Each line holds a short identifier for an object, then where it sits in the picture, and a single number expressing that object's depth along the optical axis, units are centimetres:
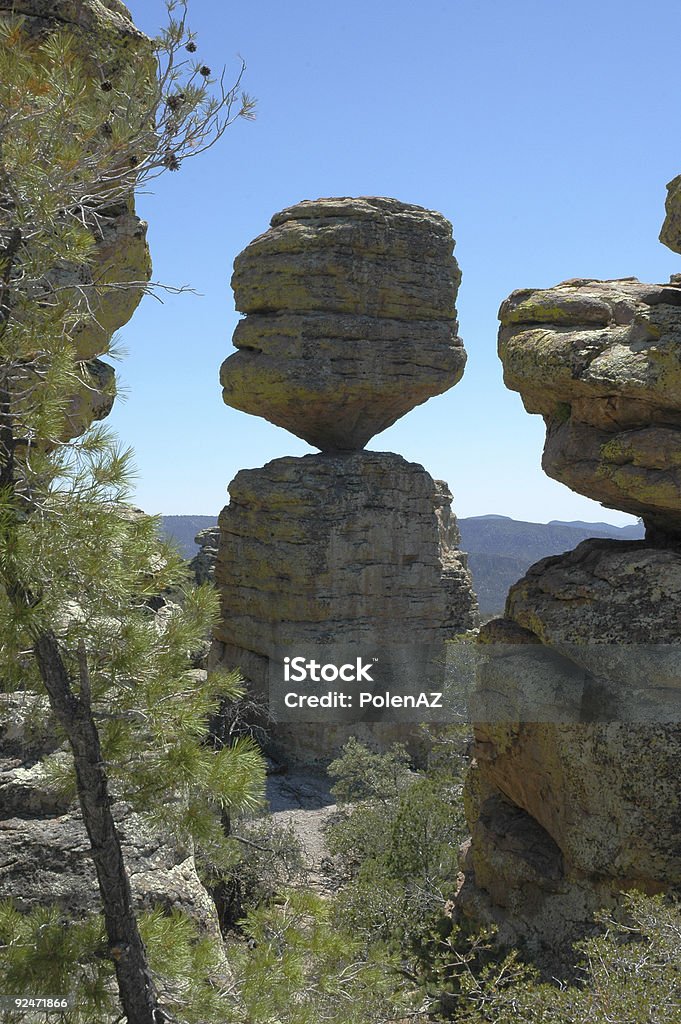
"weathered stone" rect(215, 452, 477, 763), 1917
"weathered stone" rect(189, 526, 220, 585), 2741
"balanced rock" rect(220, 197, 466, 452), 1948
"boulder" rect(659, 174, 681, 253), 917
